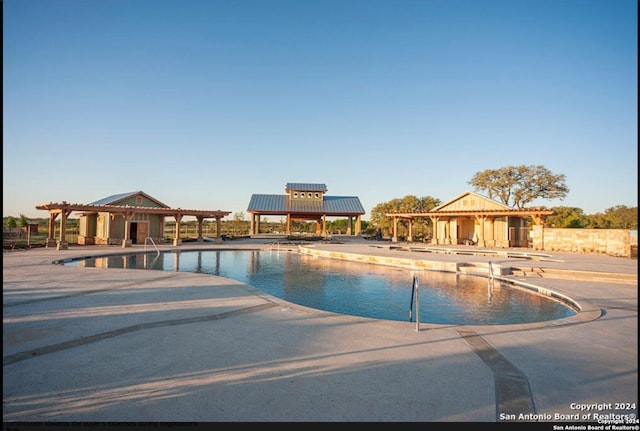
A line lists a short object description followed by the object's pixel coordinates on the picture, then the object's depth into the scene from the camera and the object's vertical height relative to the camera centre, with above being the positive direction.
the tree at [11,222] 33.56 +0.23
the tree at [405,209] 38.56 +2.31
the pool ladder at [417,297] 5.26 -1.13
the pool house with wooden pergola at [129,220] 22.33 +0.36
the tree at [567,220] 32.91 +1.26
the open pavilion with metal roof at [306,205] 34.44 +2.44
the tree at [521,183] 36.78 +5.46
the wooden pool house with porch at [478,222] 24.55 +0.56
